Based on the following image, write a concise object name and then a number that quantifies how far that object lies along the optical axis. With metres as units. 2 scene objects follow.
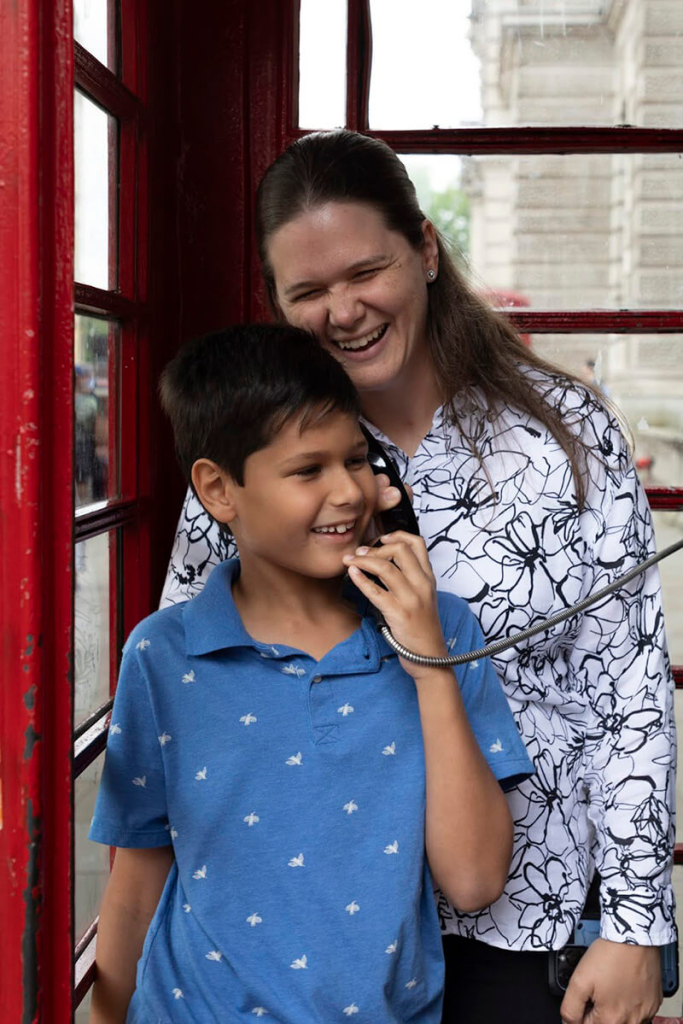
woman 1.33
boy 1.14
